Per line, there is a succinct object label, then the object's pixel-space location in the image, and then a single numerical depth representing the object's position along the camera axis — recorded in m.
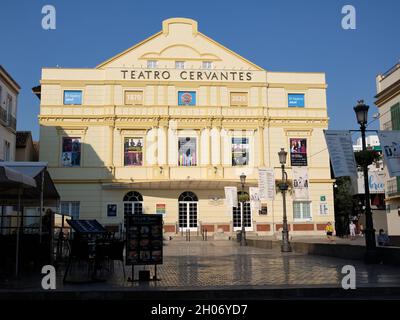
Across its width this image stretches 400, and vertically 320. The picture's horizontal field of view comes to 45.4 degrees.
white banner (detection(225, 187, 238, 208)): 33.22
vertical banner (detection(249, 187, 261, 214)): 31.69
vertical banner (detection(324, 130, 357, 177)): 15.07
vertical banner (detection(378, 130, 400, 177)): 15.45
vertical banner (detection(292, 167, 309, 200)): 32.72
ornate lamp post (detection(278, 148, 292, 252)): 21.16
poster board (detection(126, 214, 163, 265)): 10.59
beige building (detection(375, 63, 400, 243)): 31.70
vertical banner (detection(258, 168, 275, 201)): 30.23
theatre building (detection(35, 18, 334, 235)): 38.81
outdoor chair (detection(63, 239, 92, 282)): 11.00
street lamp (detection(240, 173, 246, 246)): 29.17
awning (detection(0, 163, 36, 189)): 10.84
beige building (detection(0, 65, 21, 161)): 35.06
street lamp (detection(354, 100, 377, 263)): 14.12
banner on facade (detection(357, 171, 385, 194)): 46.49
